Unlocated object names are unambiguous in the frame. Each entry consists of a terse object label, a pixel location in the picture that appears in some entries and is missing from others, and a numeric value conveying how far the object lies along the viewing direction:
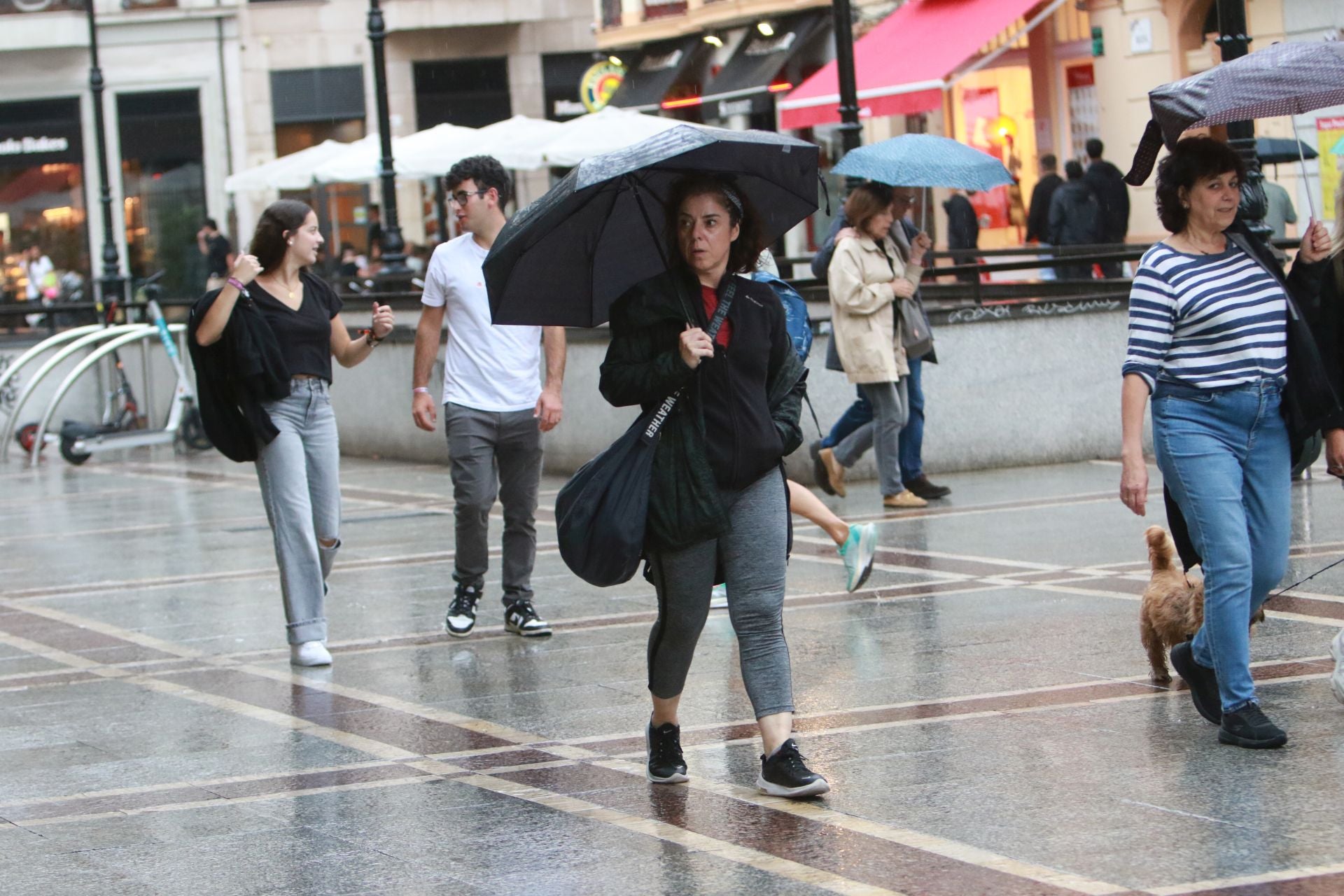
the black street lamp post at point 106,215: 27.53
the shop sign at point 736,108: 33.62
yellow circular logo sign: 38.12
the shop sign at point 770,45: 33.50
